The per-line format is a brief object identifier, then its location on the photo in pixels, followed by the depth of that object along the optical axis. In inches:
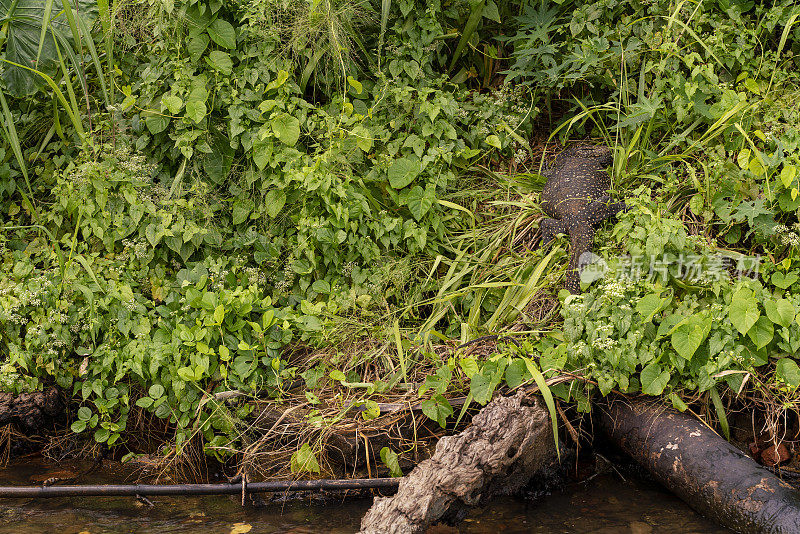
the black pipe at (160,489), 217.8
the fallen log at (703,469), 179.2
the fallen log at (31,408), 253.4
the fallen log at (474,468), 185.9
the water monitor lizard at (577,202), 264.2
